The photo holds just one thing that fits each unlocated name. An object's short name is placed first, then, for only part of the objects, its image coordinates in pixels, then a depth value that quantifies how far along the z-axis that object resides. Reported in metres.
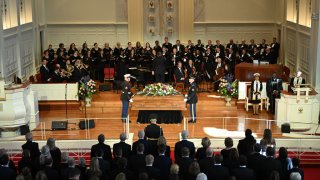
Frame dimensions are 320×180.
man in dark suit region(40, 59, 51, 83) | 22.12
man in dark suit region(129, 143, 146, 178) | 10.94
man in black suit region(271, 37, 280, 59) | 25.44
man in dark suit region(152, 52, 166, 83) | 22.81
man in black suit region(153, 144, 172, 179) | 10.91
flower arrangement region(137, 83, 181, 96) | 19.56
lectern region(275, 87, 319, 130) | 18.05
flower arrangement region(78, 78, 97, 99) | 20.80
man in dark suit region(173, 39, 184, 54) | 25.17
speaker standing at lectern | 18.87
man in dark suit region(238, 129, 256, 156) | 12.30
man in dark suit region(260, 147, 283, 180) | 10.52
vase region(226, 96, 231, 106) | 21.19
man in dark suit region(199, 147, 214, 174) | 10.53
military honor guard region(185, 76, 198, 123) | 18.55
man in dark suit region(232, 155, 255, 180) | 9.95
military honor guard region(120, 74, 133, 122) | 18.59
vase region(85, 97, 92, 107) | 21.18
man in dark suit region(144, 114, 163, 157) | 13.64
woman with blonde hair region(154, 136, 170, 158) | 11.67
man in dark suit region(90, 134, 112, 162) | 11.83
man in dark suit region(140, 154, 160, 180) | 10.06
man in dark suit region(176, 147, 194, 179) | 10.77
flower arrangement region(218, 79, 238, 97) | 20.98
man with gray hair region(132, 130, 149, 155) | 12.02
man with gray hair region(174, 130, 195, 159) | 12.04
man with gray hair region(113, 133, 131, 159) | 11.90
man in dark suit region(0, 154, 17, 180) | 10.36
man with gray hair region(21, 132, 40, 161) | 12.27
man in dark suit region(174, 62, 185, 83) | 22.41
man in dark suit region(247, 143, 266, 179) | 10.80
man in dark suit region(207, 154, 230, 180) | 10.03
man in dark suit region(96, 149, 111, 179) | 10.69
